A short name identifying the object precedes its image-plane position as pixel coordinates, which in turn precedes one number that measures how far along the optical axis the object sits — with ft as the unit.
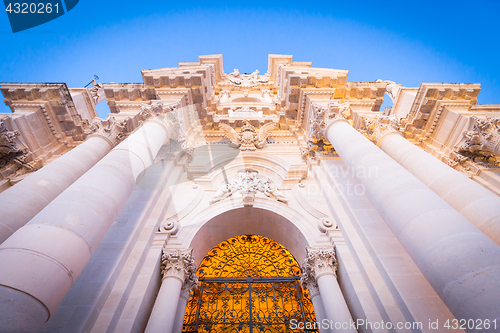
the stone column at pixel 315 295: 19.20
